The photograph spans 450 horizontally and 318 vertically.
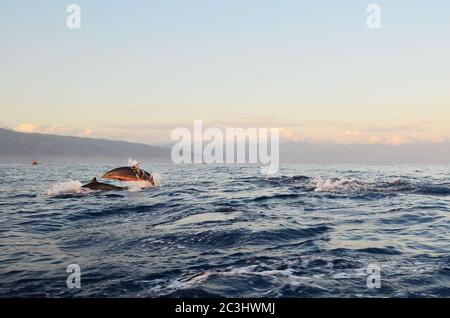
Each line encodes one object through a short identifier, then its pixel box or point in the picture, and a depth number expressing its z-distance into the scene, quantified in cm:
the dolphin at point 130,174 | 3012
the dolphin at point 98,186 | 2614
